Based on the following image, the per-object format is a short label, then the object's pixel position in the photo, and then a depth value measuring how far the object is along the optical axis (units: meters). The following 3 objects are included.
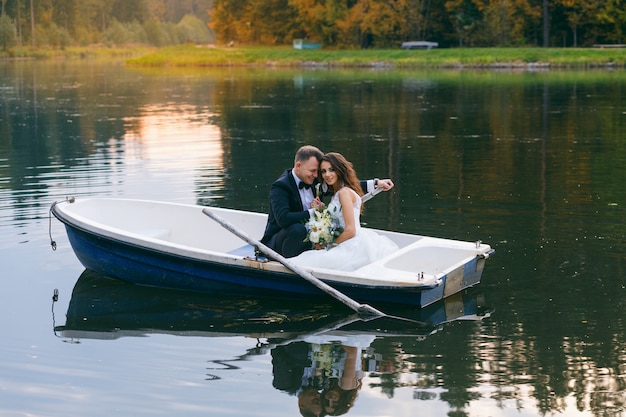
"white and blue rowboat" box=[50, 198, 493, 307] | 8.70
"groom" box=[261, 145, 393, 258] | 9.23
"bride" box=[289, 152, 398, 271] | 9.05
